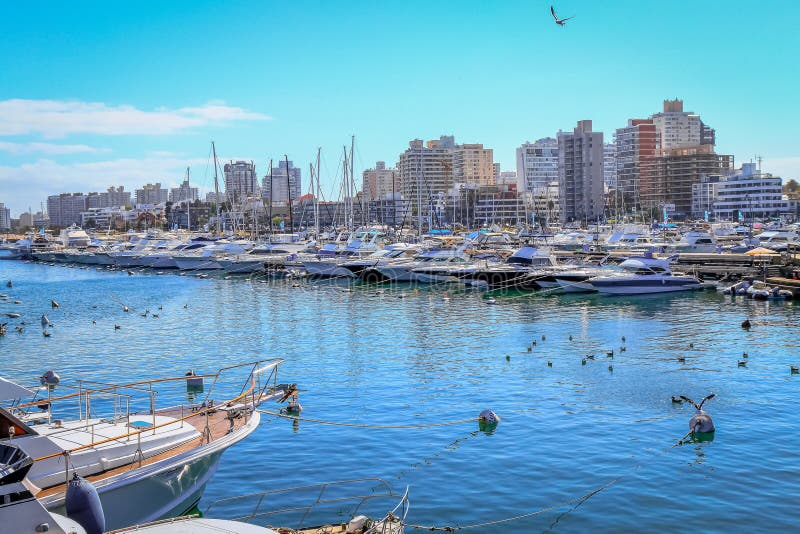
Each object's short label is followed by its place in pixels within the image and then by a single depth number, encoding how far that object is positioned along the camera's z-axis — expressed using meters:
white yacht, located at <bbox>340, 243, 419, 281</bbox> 87.19
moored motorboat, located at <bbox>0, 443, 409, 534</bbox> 11.91
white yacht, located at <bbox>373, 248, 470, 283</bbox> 82.50
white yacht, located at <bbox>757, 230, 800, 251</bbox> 104.44
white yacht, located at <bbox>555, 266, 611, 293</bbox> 69.25
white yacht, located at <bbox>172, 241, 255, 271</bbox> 106.63
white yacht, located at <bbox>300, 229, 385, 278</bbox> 89.69
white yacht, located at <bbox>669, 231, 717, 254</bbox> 99.98
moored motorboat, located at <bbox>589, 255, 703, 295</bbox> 66.25
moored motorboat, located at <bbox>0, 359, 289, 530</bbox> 15.91
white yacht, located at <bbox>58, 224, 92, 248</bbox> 156.88
